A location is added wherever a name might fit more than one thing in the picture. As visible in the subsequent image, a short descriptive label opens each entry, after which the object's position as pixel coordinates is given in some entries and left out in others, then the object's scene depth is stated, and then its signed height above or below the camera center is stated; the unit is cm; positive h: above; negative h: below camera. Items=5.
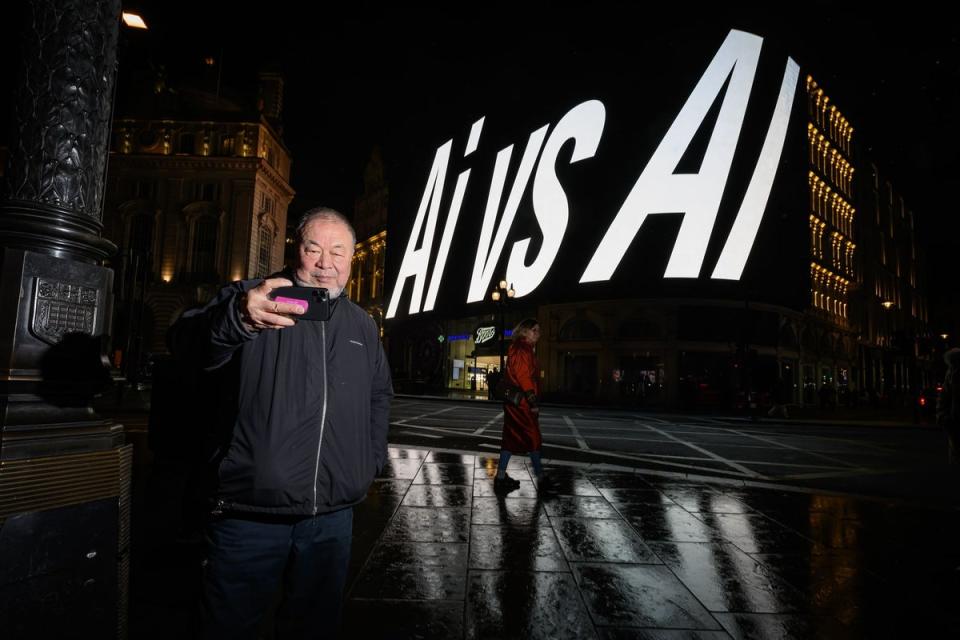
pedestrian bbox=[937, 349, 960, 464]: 500 -24
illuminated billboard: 2523 +1026
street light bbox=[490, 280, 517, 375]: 2288 +336
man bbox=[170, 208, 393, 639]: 180 -32
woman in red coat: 624 -57
